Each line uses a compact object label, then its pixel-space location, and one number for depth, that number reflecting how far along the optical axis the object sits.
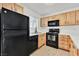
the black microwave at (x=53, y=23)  1.85
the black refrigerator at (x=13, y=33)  0.55
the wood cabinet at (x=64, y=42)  1.64
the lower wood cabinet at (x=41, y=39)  1.69
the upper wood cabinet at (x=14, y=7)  0.87
